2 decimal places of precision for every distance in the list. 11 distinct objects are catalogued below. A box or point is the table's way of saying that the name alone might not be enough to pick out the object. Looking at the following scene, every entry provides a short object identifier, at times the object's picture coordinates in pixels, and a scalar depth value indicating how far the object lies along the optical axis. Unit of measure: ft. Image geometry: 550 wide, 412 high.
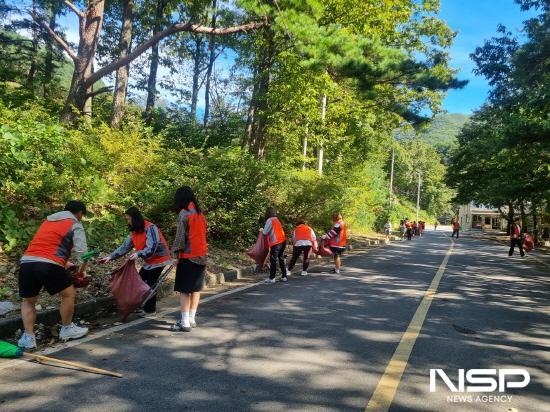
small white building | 310.86
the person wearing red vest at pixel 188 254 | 19.06
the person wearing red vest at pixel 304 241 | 37.14
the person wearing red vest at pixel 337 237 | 39.40
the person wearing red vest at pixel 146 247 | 20.11
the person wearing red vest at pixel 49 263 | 15.99
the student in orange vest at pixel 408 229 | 115.77
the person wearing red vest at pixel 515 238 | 70.69
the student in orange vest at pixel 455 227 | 138.51
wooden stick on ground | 13.78
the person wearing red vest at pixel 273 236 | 32.78
